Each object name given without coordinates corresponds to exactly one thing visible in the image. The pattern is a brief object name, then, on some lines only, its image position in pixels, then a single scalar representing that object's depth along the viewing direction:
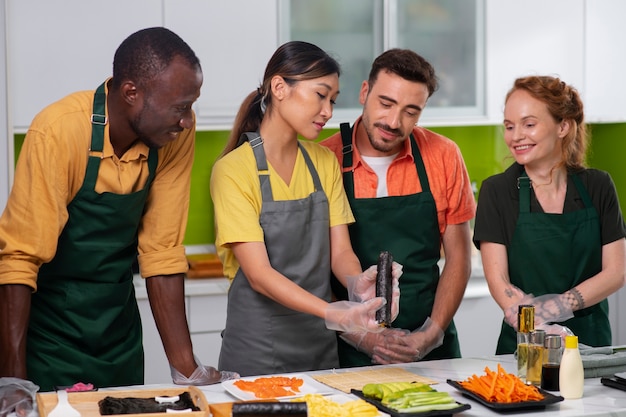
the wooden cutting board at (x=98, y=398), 2.07
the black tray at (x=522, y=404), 2.17
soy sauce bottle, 2.37
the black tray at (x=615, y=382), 2.38
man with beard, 2.92
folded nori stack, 2.07
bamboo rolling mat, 2.41
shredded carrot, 2.20
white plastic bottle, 2.30
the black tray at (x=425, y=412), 2.10
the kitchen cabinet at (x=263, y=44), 4.01
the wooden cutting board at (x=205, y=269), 4.32
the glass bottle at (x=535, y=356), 2.40
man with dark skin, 2.41
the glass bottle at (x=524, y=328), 2.42
